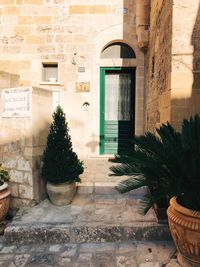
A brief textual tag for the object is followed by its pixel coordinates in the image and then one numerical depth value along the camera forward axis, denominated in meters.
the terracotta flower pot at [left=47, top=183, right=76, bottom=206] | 4.13
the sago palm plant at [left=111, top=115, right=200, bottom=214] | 2.60
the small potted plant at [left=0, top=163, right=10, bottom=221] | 3.74
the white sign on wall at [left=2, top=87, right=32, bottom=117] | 4.07
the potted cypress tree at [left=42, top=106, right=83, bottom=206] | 4.11
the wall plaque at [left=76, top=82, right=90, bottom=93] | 7.09
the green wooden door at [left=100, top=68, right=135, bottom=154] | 7.38
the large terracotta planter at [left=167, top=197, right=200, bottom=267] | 2.63
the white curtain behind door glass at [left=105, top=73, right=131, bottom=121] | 7.38
